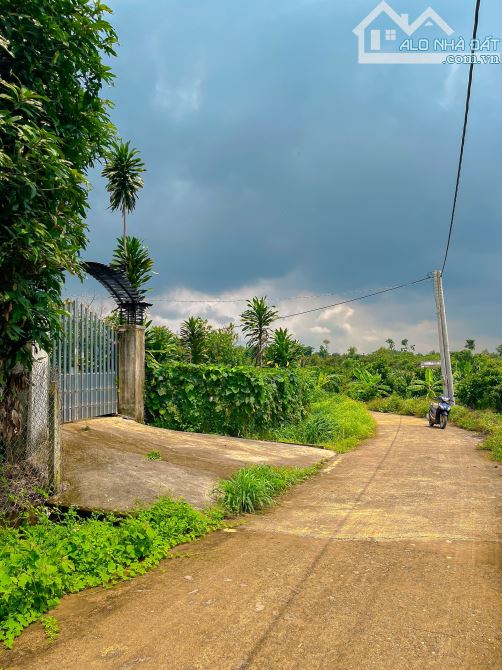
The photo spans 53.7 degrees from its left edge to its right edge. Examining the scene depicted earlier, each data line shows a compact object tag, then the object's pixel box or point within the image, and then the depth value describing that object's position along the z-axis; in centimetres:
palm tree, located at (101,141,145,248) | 2237
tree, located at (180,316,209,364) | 2106
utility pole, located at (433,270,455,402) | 2292
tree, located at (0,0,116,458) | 496
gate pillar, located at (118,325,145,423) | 1204
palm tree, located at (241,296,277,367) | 2255
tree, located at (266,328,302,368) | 2184
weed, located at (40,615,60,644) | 346
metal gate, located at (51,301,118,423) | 986
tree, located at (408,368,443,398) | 2978
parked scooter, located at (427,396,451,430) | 1784
